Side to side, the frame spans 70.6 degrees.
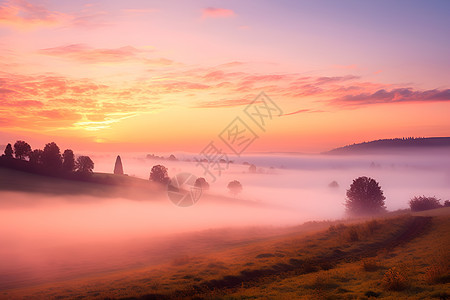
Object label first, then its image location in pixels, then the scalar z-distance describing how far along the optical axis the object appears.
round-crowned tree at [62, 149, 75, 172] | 149.38
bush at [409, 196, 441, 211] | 116.12
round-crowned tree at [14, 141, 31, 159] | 146.50
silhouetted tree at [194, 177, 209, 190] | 185.62
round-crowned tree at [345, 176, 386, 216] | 119.24
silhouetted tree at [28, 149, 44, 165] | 145.62
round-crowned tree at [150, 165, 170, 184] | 180.88
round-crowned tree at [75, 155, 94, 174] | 152.32
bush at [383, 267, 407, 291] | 26.05
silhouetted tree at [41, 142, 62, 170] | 145.62
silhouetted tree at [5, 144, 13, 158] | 145.88
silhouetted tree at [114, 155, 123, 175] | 195.25
